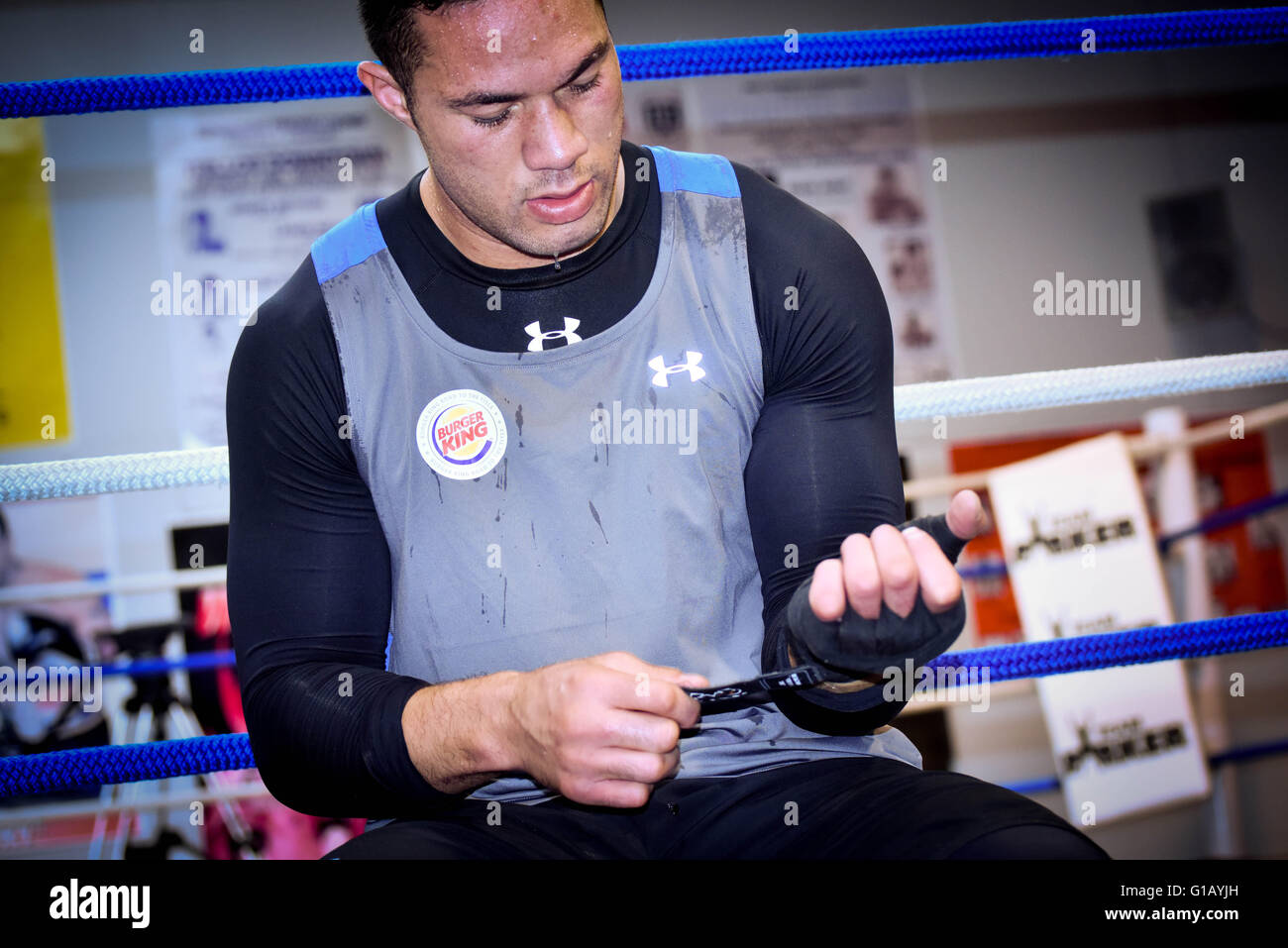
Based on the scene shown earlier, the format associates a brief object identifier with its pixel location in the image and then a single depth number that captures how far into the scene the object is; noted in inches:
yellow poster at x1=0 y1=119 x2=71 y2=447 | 115.9
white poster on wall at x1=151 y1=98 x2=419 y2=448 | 117.6
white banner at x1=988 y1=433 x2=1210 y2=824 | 93.0
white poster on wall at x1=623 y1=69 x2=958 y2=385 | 121.1
